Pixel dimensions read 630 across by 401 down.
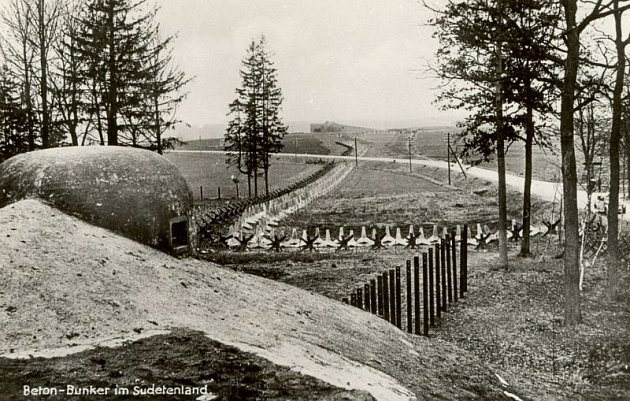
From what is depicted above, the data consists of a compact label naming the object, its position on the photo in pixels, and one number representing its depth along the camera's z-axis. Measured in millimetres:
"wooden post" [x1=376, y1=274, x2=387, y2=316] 11398
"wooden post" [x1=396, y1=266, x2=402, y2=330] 11257
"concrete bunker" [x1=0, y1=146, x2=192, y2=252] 10008
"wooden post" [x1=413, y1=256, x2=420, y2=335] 11309
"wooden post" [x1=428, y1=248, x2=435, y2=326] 12375
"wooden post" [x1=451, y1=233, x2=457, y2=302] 13762
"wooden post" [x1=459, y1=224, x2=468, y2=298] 14945
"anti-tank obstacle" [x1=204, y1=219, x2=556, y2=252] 21438
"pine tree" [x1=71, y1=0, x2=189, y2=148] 24688
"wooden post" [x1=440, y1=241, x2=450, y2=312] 13375
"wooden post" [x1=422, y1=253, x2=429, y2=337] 11692
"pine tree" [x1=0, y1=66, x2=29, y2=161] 32591
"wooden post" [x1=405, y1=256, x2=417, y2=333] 11411
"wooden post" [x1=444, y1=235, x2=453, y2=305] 13820
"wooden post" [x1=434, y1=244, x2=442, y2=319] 12820
